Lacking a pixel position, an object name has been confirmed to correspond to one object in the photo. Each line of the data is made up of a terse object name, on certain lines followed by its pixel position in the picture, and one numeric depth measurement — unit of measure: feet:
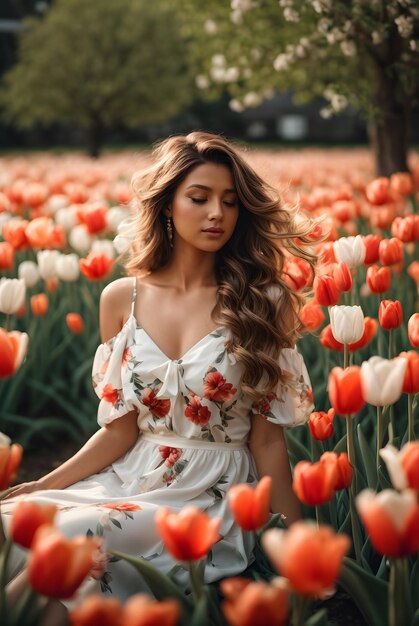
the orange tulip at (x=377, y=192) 14.33
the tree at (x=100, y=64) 78.79
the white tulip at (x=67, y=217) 16.58
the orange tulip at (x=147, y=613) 4.52
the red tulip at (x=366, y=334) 8.64
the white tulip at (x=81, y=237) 15.08
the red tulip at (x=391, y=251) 10.19
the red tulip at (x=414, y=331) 7.88
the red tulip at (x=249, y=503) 5.41
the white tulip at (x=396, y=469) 5.18
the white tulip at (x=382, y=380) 6.23
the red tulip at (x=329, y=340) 8.94
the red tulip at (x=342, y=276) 9.14
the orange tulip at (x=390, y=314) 8.54
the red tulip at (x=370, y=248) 10.31
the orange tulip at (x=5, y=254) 12.16
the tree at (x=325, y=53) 15.98
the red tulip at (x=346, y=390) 6.43
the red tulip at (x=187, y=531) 4.98
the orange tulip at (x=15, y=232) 13.28
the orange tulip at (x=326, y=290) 9.15
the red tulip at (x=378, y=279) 9.53
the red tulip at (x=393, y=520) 4.61
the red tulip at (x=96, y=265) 11.67
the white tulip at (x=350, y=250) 9.86
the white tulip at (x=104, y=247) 14.03
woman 8.67
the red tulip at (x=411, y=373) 7.11
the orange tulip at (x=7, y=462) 5.76
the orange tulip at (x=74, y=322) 13.03
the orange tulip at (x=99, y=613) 4.65
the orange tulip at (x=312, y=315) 9.88
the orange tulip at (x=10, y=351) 6.78
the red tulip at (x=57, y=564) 4.64
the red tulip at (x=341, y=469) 6.53
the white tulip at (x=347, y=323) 8.15
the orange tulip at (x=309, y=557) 4.35
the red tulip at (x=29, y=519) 5.23
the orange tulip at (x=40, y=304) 13.33
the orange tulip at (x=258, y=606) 4.55
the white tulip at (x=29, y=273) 13.34
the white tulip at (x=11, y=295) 9.93
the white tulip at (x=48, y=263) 13.17
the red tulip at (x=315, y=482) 5.82
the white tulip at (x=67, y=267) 13.23
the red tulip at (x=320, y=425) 7.71
